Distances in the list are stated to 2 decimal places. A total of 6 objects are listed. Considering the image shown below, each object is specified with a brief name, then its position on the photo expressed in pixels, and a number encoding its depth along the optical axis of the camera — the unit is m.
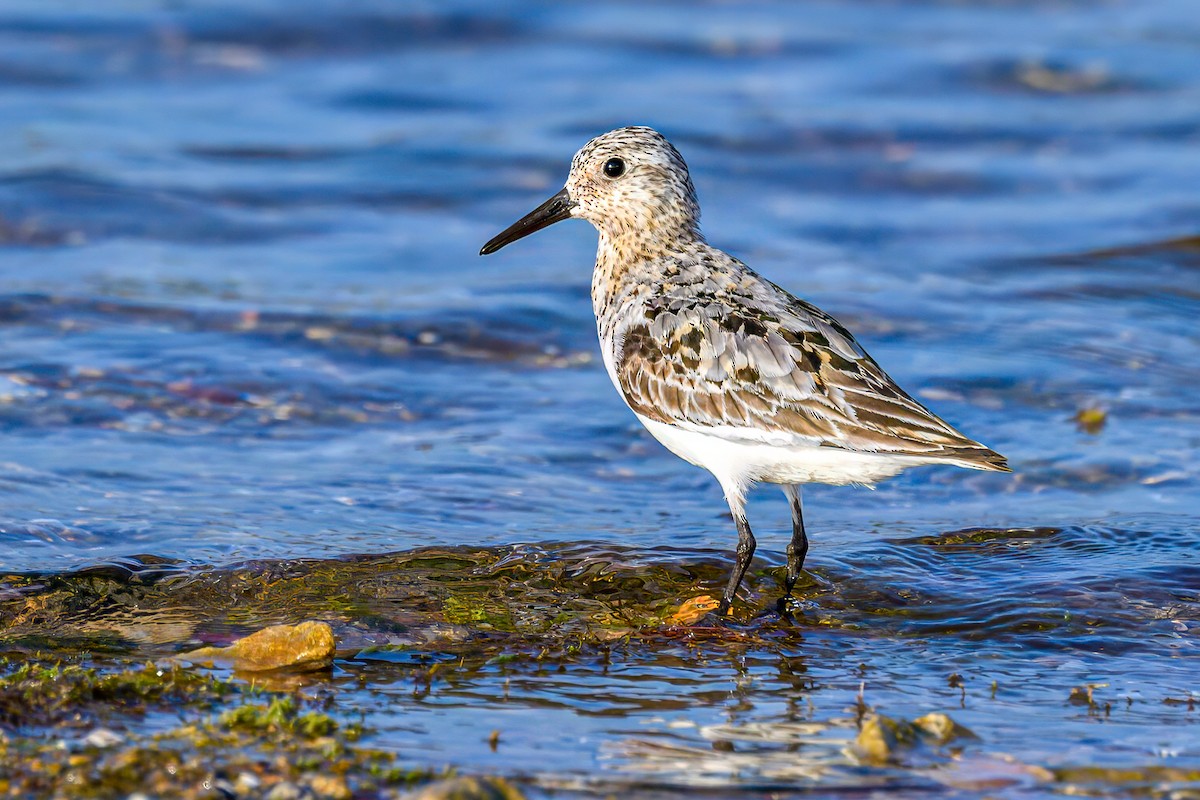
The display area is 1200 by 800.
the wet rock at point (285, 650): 12.16
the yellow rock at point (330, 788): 9.66
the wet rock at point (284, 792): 9.54
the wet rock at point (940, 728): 10.93
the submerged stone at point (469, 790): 9.27
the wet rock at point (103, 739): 10.26
